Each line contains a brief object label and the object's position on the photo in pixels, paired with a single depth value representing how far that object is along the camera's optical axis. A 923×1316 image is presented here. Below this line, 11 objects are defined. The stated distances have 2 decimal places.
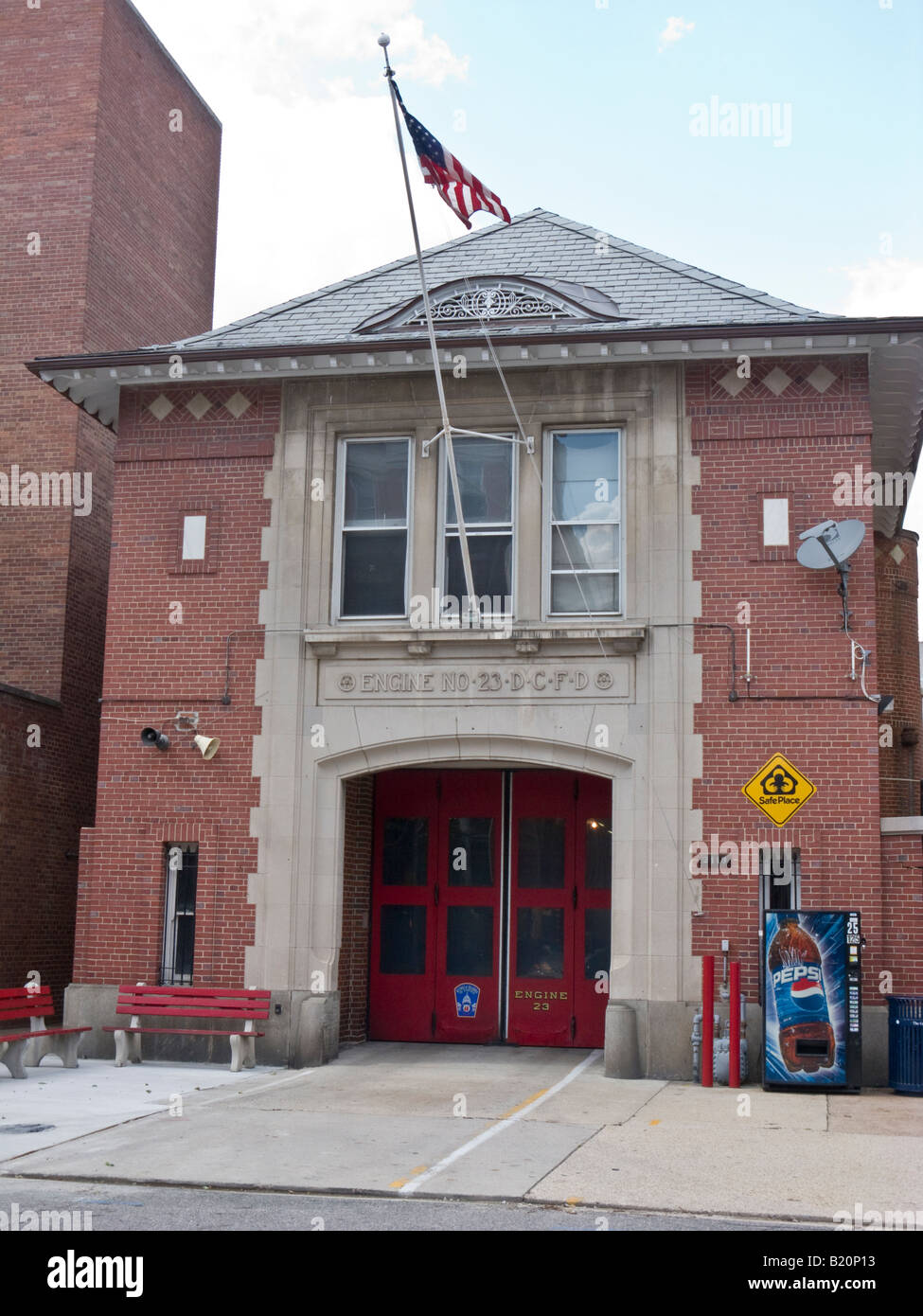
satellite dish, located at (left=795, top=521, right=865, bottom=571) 14.05
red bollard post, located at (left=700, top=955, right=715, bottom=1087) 13.47
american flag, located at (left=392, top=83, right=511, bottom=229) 14.01
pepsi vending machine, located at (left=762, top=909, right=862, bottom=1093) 12.93
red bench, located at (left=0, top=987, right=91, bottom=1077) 13.48
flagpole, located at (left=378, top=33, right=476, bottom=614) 14.05
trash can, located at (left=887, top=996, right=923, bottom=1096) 12.92
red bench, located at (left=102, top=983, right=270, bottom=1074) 14.44
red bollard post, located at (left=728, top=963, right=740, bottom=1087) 13.24
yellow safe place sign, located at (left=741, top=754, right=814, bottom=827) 13.17
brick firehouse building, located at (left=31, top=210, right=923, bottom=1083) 14.38
